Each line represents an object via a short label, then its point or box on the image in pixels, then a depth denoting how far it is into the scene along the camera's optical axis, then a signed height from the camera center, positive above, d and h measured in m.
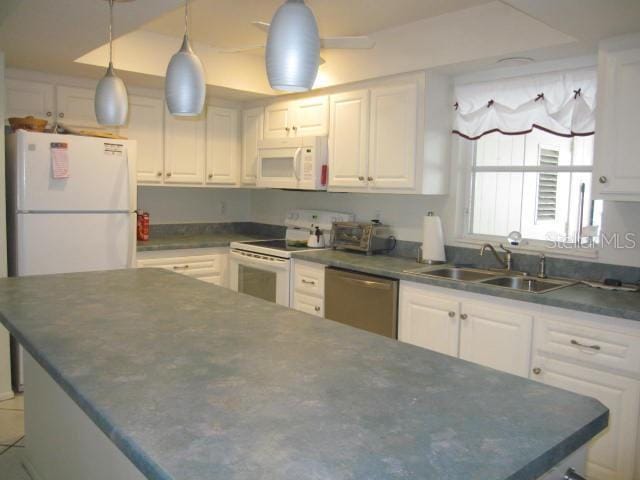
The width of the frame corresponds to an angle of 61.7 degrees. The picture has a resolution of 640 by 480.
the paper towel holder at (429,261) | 3.54 -0.41
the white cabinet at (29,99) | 3.68 +0.63
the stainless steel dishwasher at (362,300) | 3.21 -0.64
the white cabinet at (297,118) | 4.04 +0.62
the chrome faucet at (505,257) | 3.21 -0.33
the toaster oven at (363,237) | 3.83 -0.28
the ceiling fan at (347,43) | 2.17 +0.64
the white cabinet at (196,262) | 4.09 -0.54
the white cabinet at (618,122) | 2.49 +0.40
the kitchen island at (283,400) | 0.93 -0.45
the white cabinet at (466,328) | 2.65 -0.68
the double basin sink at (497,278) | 2.96 -0.44
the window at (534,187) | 3.06 +0.10
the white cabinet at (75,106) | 3.88 +0.62
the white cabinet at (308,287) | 3.68 -0.63
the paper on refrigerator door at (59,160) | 3.34 +0.18
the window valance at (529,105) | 2.96 +0.58
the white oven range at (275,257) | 3.97 -0.47
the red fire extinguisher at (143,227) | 4.34 -0.28
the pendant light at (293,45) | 1.26 +0.36
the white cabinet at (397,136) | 3.41 +0.42
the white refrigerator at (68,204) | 3.29 -0.09
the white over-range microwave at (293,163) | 3.99 +0.26
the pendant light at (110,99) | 2.13 +0.36
